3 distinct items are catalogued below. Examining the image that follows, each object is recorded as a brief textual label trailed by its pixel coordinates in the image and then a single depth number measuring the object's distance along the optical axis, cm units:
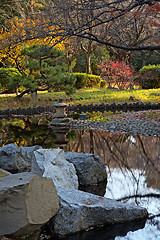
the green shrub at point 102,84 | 2465
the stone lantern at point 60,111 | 1109
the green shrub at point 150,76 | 2147
